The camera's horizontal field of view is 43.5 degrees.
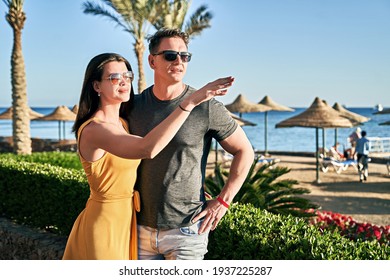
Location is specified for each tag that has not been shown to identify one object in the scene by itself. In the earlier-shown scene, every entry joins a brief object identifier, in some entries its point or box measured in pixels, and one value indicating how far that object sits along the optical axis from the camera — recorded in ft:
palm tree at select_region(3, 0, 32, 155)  44.50
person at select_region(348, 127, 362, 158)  61.31
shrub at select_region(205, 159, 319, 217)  18.94
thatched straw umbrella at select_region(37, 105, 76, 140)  87.15
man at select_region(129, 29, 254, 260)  7.86
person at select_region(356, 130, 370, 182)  48.42
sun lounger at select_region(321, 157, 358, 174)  54.24
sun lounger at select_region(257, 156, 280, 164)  53.52
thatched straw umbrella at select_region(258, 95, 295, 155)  78.04
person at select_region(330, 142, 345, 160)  60.85
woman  7.63
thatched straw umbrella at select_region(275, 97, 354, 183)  49.16
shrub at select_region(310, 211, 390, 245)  17.65
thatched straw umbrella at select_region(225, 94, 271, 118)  70.61
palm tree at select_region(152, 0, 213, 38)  63.98
